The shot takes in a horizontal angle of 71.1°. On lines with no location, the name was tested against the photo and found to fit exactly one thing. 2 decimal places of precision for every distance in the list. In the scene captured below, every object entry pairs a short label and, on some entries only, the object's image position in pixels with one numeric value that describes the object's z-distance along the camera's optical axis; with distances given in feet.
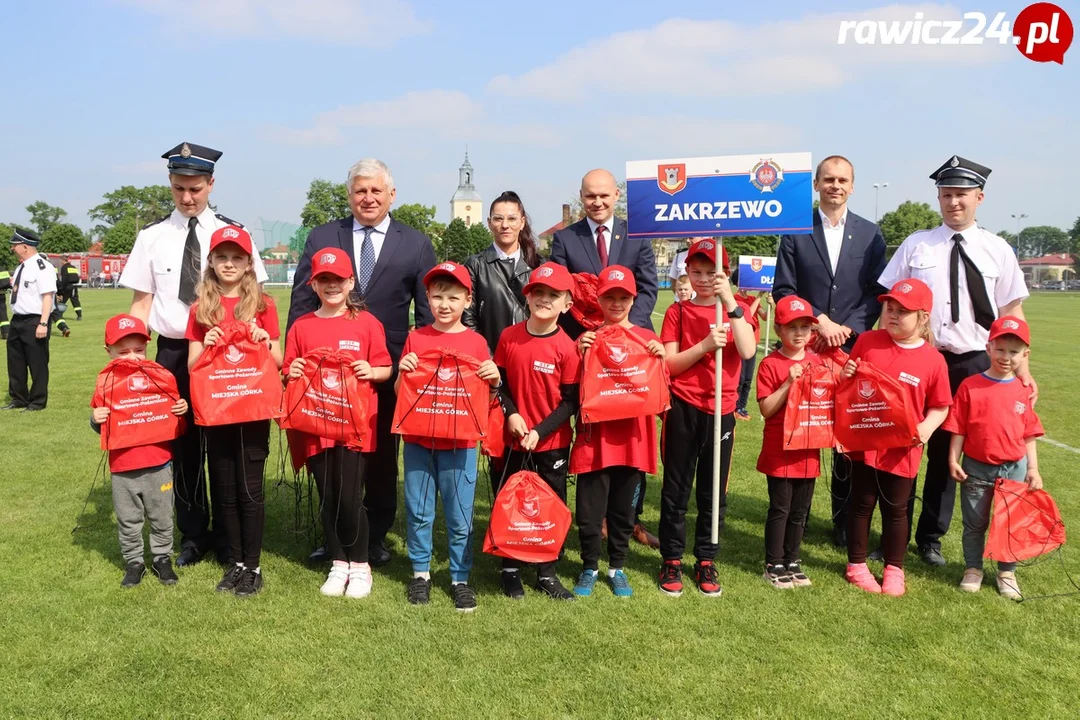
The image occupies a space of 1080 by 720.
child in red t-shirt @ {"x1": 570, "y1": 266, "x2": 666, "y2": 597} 14.49
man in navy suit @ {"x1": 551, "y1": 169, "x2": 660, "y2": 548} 16.72
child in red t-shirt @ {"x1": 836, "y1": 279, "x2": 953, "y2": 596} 14.89
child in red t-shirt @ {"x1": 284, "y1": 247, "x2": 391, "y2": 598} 14.32
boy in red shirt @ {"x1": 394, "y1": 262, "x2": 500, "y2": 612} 14.25
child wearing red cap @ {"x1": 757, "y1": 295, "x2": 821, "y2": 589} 15.20
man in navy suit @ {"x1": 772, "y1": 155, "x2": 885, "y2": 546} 17.33
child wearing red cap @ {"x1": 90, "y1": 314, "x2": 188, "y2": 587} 14.85
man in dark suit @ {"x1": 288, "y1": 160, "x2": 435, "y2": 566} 15.56
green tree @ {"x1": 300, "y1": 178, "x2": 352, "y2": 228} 290.56
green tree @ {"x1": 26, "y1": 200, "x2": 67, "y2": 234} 418.51
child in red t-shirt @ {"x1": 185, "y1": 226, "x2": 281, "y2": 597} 14.51
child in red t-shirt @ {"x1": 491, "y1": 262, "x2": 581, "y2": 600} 14.26
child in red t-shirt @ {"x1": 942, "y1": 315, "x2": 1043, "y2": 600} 14.96
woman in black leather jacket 16.67
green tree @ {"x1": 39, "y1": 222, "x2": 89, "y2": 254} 301.02
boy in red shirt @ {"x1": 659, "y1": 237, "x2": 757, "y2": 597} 15.21
